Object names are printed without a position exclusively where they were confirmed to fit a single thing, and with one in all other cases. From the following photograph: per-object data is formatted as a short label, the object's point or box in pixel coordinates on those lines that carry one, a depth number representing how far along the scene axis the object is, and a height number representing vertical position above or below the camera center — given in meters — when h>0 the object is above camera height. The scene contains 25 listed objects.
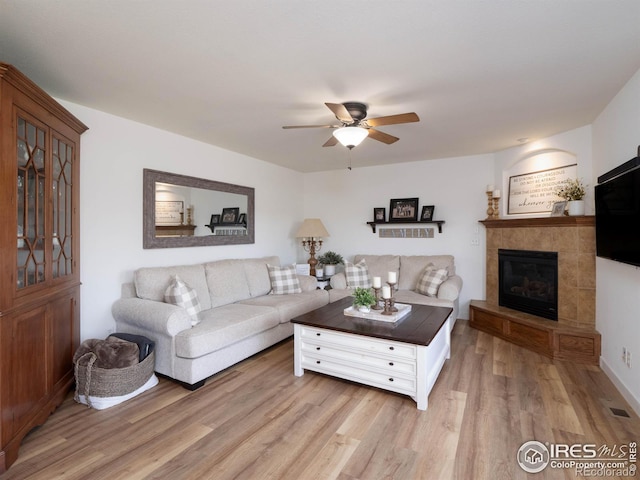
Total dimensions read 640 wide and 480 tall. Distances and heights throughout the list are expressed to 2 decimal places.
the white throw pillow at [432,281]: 4.17 -0.52
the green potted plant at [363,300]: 2.95 -0.54
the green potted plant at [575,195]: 3.43 +0.49
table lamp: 5.12 +0.11
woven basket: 2.40 -1.04
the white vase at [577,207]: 3.42 +0.35
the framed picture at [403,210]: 5.04 +0.48
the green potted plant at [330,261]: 5.30 -0.35
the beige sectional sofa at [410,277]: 4.02 -0.52
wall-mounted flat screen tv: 2.12 +0.20
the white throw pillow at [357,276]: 4.65 -0.52
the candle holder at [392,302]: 2.96 -0.57
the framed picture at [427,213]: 4.90 +0.41
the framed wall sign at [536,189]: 3.81 +0.65
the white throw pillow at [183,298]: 2.88 -0.52
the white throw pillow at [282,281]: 4.27 -0.54
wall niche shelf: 4.84 +0.27
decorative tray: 2.82 -0.66
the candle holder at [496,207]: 4.42 +0.46
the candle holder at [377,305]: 3.02 -0.61
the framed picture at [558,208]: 3.59 +0.36
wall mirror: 3.43 +0.33
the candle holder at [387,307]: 2.91 -0.60
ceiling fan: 2.42 +0.91
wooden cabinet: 1.79 -0.10
